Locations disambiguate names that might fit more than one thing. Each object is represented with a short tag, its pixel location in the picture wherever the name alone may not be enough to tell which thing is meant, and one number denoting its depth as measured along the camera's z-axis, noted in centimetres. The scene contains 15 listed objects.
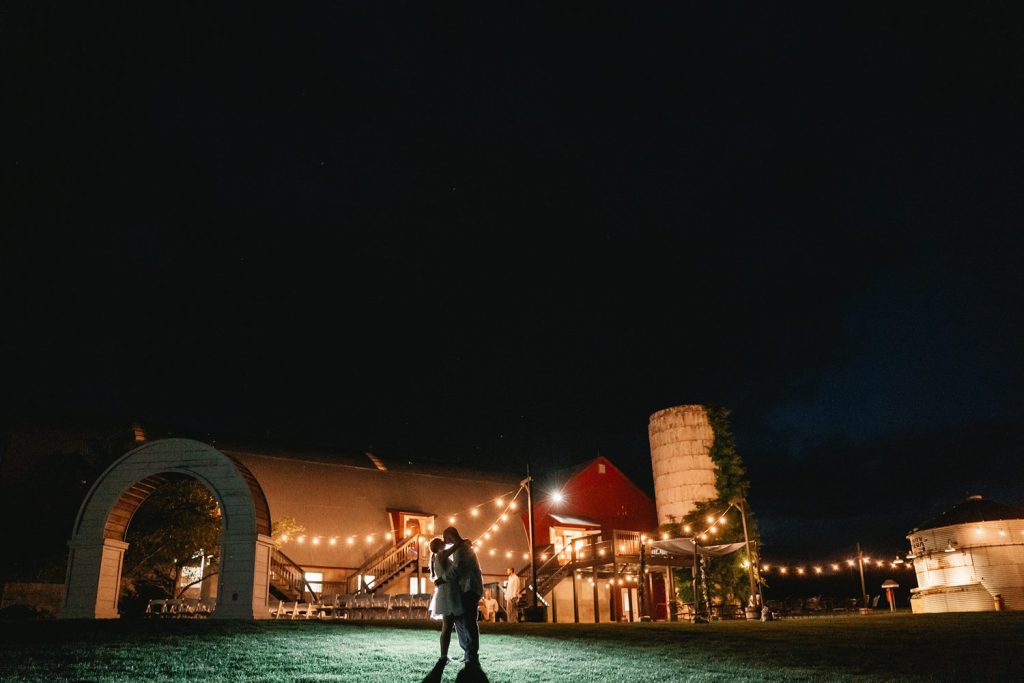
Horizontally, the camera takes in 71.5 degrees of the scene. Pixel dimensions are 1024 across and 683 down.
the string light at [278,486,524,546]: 2791
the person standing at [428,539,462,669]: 781
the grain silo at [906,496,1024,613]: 2794
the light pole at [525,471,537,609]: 1998
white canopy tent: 2322
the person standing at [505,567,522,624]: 2306
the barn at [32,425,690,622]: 1478
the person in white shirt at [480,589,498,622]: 2197
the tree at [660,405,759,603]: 2712
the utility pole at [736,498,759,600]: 2025
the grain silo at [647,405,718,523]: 2888
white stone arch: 1445
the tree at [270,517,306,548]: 2548
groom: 747
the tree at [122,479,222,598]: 2134
